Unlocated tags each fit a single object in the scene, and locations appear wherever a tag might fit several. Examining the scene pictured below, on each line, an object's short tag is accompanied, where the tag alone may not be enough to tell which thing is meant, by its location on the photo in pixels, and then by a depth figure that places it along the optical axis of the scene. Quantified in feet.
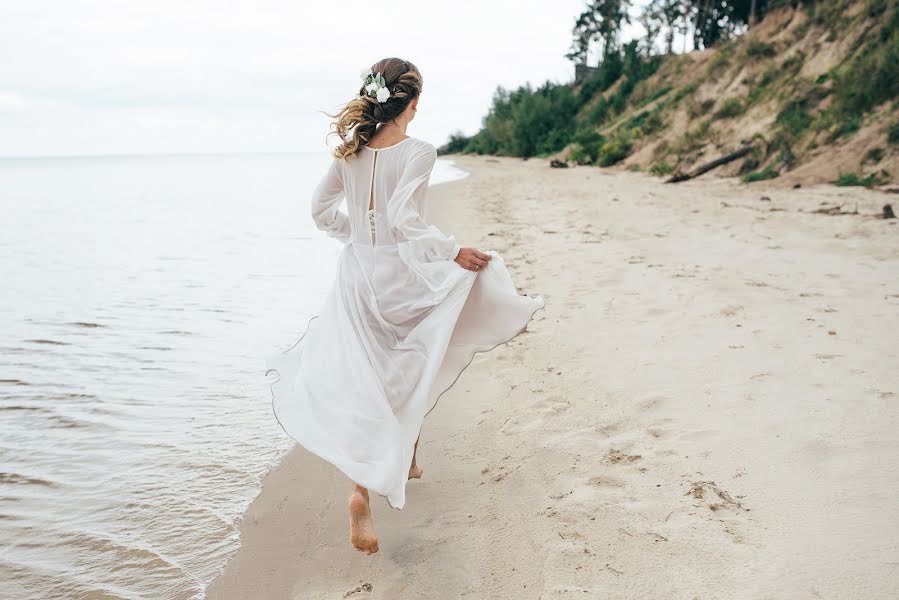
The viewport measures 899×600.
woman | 8.93
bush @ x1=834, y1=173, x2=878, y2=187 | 38.82
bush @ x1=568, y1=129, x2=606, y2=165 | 89.66
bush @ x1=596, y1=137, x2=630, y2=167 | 80.79
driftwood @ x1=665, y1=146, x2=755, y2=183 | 54.34
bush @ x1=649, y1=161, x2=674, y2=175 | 62.26
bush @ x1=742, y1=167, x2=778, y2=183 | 47.91
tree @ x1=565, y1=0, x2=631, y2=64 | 187.01
